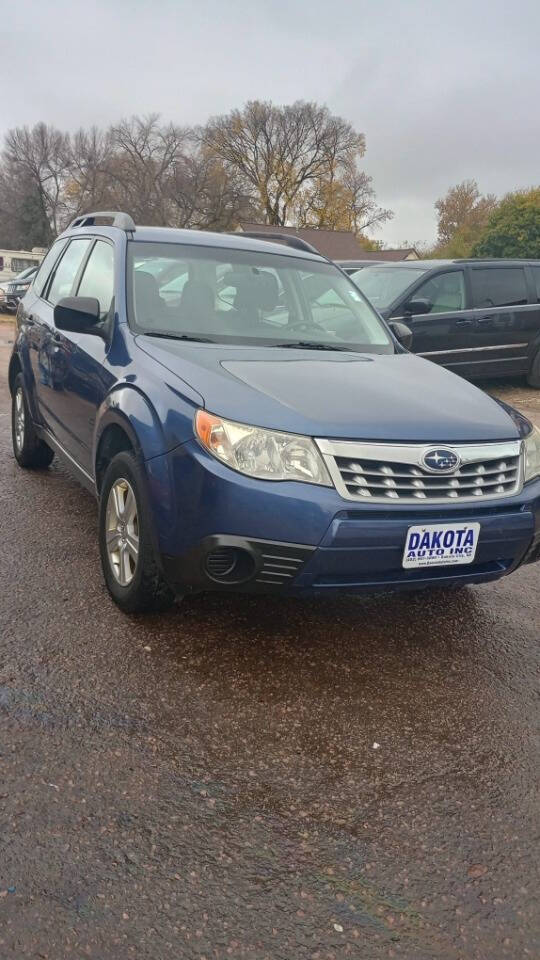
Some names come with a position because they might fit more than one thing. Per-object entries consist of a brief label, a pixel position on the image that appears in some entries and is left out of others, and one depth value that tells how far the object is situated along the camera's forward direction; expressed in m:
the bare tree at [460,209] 72.62
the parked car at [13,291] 22.53
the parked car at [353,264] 13.16
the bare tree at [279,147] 63.88
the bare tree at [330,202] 64.62
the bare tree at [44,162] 69.88
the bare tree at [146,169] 65.88
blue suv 2.87
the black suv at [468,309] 9.63
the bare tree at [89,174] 68.00
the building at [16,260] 44.33
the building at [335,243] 50.59
